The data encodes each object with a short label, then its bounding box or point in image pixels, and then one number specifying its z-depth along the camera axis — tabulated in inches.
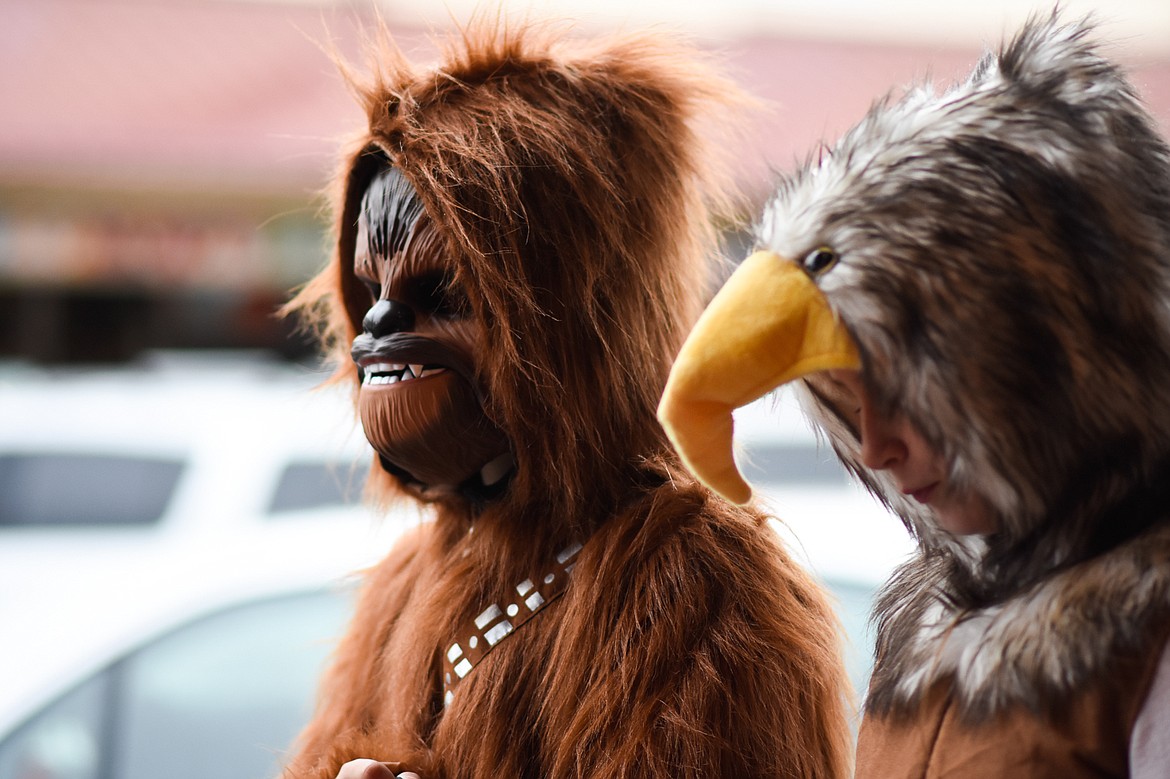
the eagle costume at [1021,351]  86.8
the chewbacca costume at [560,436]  95.6
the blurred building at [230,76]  218.7
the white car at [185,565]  118.9
